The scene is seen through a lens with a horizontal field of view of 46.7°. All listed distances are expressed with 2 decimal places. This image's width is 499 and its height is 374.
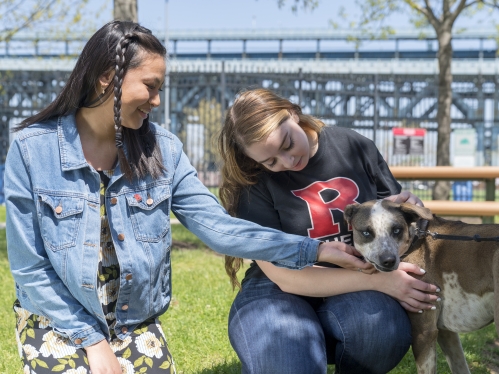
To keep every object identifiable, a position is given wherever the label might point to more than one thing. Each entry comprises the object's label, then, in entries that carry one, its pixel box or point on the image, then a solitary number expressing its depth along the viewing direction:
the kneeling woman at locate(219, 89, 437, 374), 2.66
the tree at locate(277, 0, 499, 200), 10.12
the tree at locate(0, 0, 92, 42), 10.65
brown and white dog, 2.93
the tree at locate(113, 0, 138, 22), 7.14
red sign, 10.64
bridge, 12.93
